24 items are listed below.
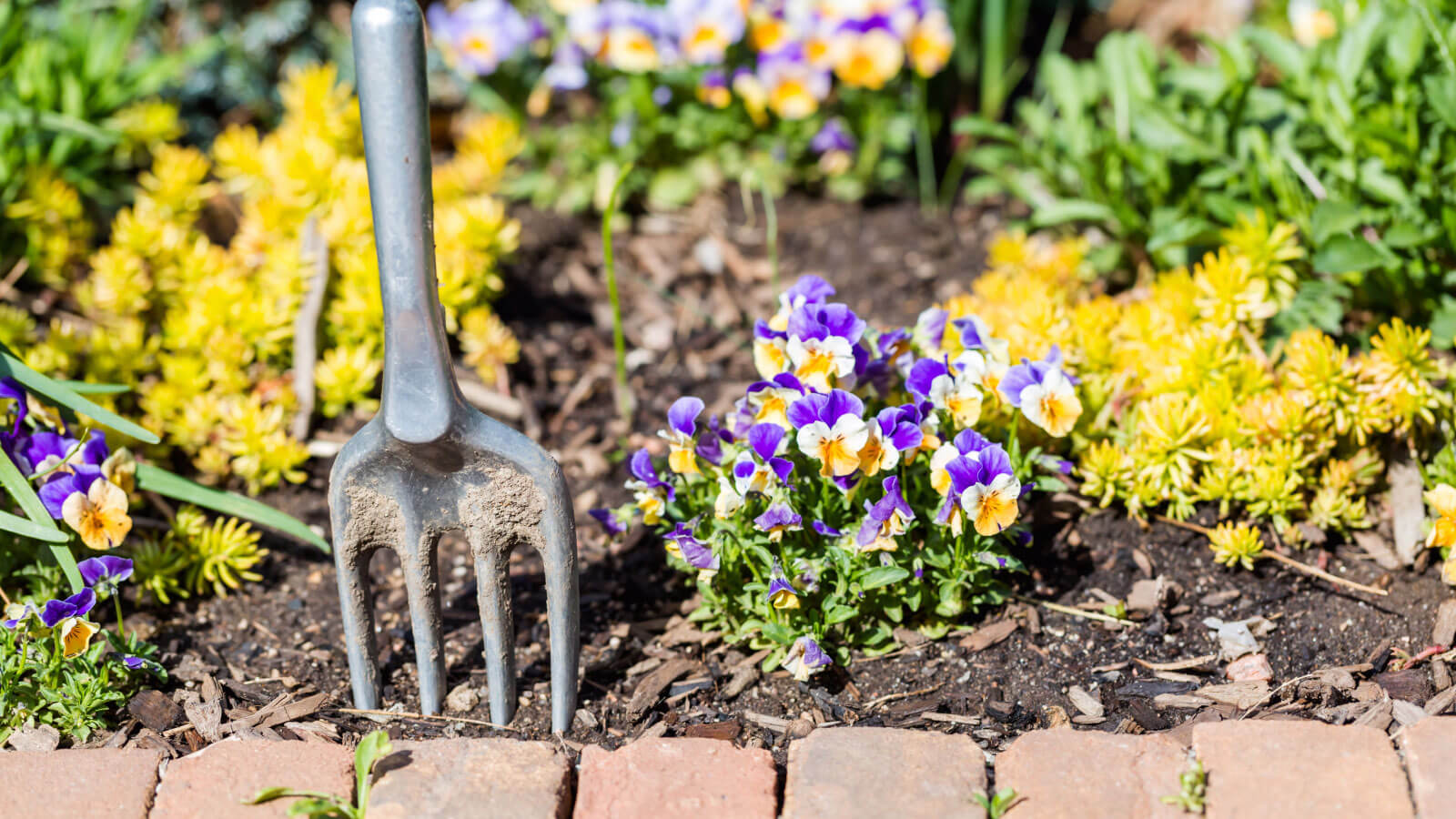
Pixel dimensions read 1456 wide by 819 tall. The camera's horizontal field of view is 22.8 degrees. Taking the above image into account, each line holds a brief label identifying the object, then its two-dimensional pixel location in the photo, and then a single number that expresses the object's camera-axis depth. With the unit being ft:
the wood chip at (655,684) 5.53
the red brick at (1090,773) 5.16
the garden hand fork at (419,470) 5.05
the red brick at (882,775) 5.17
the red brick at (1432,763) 5.11
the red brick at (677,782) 5.18
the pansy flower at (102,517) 5.45
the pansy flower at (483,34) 7.04
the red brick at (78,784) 5.20
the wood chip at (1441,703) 5.37
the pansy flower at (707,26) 6.88
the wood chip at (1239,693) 5.46
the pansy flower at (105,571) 5.46
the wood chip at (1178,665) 5.56
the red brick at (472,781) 5.17
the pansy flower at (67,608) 5.32
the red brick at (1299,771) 5.12
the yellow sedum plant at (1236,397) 5.68
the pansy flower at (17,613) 5.33
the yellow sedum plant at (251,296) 6.07
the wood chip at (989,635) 5.61
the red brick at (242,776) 5.19
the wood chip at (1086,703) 5.47
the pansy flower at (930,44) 6.92
